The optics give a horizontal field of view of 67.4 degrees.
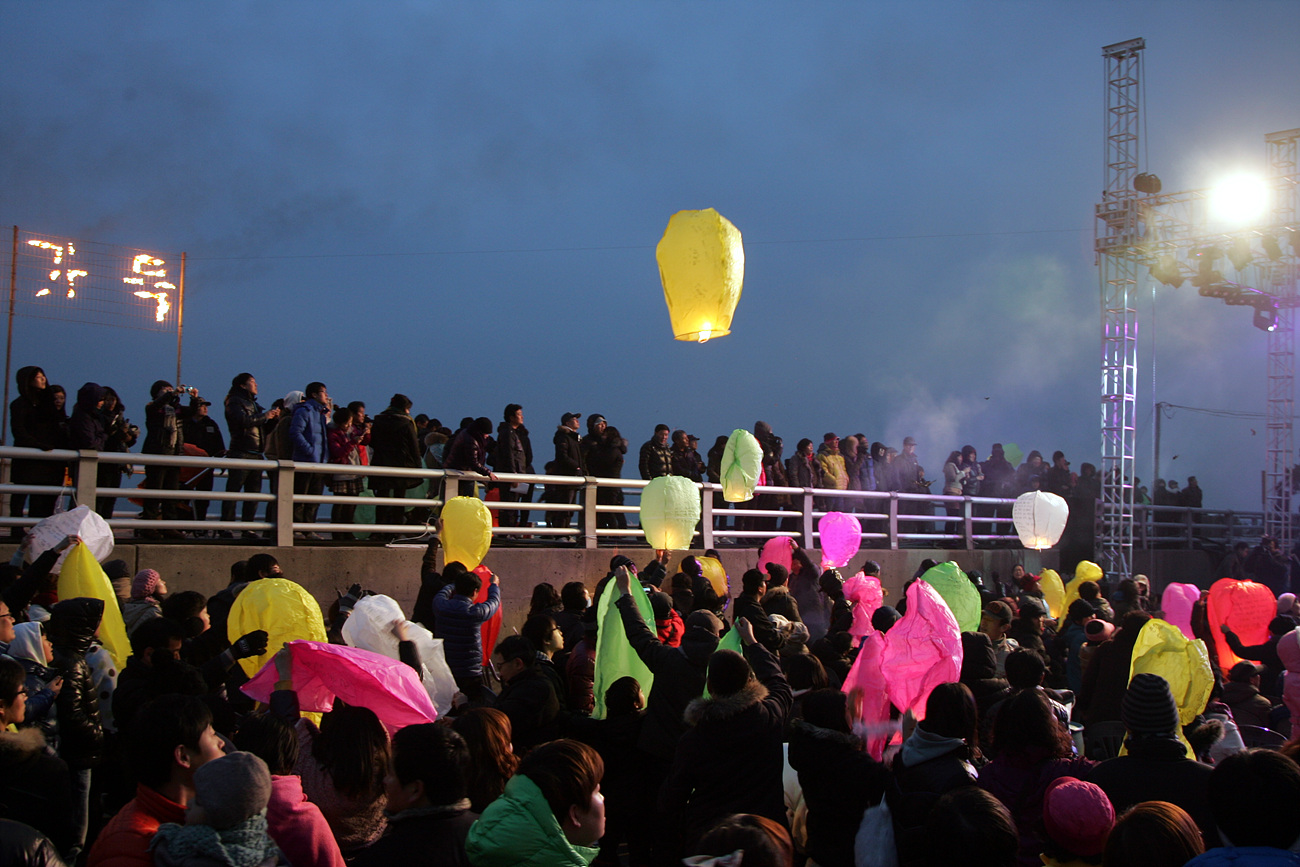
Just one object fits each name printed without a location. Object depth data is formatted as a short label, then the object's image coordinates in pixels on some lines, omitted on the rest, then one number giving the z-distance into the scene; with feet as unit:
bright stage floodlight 58.44
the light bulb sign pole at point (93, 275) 34.22
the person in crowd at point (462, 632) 20.43
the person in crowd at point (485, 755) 12.23
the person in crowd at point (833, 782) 12.13
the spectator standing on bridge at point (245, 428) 30.63
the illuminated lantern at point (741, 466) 33.88
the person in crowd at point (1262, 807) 9.12
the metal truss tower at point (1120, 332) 55.47
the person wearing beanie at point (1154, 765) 12.12
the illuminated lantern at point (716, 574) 32.55
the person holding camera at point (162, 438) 28.32
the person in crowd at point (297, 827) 9.78
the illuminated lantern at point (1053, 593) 39.55
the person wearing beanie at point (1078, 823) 10.96
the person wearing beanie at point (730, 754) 13.20
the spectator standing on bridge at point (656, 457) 39.24
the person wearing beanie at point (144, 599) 18.99
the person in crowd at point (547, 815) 9.53
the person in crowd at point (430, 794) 9.37
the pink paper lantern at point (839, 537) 38.29
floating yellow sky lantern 18.75
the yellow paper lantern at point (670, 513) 29.40
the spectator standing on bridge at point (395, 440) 32.63
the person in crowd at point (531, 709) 15.08
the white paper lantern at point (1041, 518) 41.65
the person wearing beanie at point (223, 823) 8.45
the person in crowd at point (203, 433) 31.40
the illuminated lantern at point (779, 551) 34.55
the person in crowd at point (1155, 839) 9.33
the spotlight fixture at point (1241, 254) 59.41
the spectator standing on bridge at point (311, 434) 30.25
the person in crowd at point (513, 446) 35.35
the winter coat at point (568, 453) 37.27
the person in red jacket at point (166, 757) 9.77
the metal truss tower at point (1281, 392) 63.26
